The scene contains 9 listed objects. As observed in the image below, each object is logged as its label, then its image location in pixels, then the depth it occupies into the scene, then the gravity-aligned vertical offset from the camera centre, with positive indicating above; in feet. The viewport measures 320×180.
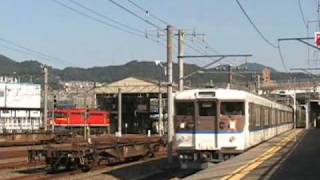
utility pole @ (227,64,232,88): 149.46 +13.74
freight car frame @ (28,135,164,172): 80.23 -3.57
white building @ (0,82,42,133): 262.26 +12.32
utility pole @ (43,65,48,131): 181.68 +13.41
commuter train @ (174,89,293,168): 70.33 +0.45
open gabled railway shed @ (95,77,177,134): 295.28 +12.87
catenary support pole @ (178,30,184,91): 108.06 +13.57
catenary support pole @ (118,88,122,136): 238.07 +7.01
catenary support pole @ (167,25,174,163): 92.07 +7.50
